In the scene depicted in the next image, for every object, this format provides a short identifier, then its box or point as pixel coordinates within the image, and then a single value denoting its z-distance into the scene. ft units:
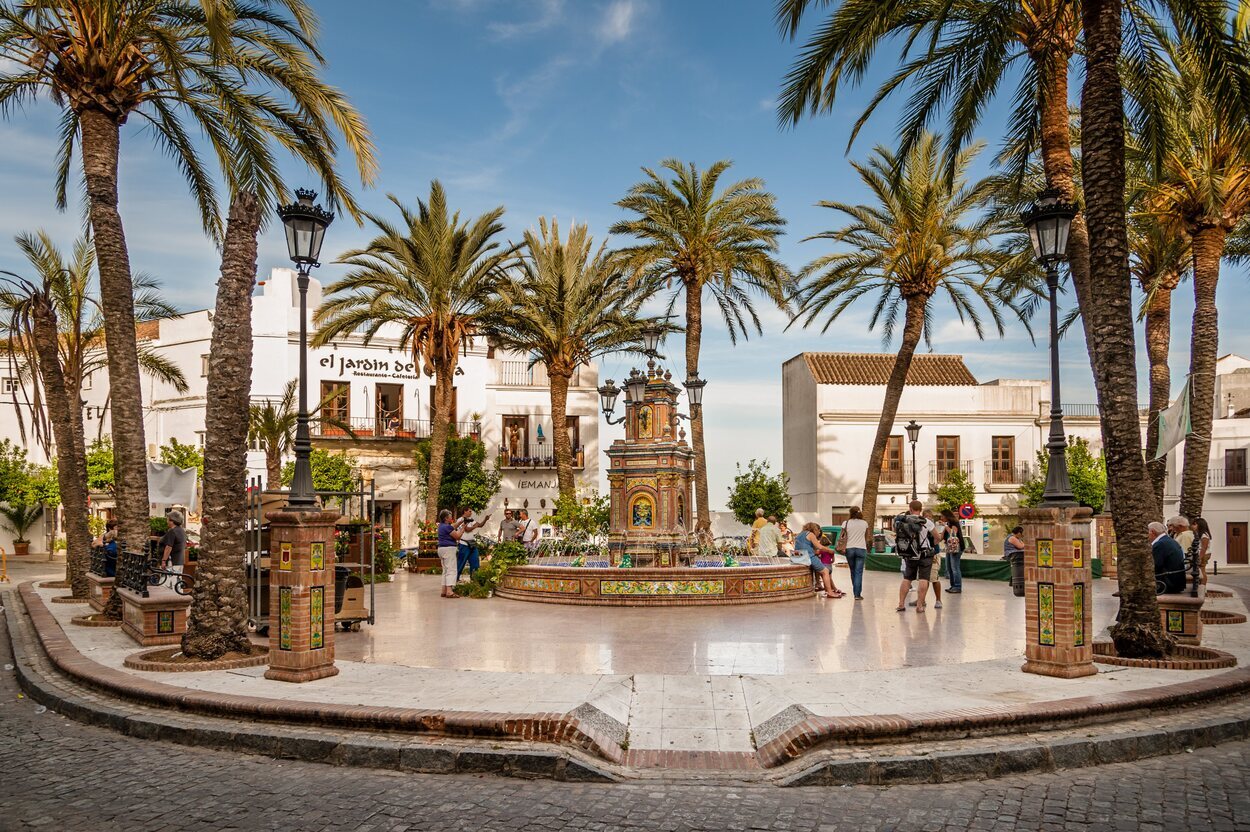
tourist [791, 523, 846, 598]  55.21
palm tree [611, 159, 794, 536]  85.76
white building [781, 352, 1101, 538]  126.93
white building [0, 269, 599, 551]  117.80
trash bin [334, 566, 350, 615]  39.19
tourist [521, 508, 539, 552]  63.10
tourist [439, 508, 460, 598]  53.57
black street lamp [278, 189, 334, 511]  28.84
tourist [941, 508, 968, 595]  59.36
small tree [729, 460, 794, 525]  111.04
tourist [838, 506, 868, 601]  51.90
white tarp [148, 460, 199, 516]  65.16
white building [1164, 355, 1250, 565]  120.06
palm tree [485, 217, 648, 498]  91.61
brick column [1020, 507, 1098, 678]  27.45
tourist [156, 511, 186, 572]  43.73
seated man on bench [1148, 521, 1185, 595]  34.37
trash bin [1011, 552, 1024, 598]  57.06
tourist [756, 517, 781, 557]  60.34
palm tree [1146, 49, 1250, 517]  51.39
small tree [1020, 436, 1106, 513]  117.80
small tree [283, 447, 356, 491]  109.91
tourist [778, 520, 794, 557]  65.92
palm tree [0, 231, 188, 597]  55.93
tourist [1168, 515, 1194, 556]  43.88
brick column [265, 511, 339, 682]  27.09
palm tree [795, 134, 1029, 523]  80.69
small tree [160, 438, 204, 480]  110.22
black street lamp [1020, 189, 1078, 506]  29.37
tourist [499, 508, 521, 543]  63.93
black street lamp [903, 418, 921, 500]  98.68
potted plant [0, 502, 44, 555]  124.57
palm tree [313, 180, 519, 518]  86.79
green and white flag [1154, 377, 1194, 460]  40.65
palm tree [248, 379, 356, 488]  97.50
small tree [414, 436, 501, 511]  119.24
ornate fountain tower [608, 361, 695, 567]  62.54
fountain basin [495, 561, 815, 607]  51.01
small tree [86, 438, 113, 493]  117.08
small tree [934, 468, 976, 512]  121.90
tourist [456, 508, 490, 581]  58.74
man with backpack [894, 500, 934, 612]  44.98
